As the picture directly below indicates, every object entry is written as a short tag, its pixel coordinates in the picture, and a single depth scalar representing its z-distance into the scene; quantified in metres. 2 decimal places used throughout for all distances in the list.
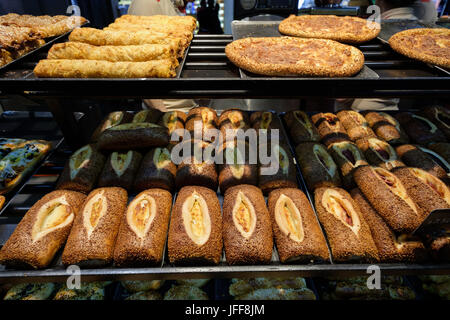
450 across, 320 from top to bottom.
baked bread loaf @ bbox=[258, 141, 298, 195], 0.69
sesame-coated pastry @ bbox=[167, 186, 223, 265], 0.56
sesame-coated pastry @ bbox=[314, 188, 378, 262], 0.56
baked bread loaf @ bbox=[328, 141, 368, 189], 0.71
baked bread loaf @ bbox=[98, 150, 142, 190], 0.70
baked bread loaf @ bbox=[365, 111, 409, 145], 0.83
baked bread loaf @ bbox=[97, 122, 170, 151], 0.74
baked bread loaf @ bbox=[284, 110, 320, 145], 0.83
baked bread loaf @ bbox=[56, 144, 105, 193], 0.68
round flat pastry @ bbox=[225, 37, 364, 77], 0.50
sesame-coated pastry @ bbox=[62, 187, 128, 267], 0.55
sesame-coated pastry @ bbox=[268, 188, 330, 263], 0.56
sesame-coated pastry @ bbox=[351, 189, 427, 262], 0.56
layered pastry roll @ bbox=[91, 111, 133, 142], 0.83
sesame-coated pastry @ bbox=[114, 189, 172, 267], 0.55
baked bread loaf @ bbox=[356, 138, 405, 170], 0.74
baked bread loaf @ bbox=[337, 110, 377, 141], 0.85
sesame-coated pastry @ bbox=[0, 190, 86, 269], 0.54
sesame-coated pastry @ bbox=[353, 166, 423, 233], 0.58
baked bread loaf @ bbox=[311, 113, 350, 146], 0.82
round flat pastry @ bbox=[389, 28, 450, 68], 0.53
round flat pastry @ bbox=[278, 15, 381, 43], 0.65
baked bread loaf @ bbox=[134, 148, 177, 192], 0.69
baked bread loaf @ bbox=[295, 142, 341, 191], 0.70
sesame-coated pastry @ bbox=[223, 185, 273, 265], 0.56
